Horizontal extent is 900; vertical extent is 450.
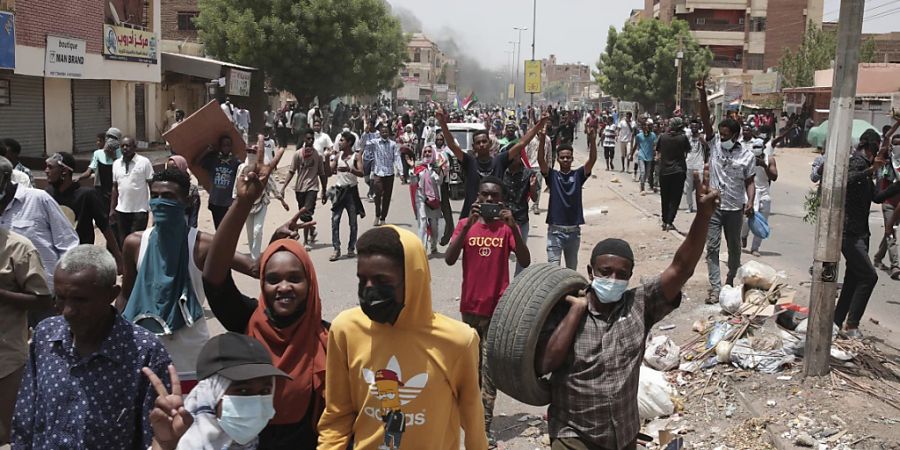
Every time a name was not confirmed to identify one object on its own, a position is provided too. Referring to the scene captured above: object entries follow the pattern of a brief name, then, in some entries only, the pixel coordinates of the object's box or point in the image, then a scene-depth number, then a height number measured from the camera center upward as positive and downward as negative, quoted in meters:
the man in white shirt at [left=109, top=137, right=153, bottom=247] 9.60 -1.02
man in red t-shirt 5.62 -0.93
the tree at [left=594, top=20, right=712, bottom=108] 60.75 +3.62
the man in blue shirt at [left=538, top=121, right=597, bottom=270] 8.20 -0.88
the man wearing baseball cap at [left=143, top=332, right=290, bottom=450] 2.64 -0.89
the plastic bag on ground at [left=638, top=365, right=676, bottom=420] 6.14 -1.90
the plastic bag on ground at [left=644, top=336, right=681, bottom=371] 7.07 -1.86
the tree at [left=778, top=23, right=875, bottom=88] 50.84 +3.54
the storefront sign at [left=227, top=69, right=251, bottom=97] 33.97 +0.64
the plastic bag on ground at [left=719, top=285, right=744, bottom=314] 8.03 -1.60
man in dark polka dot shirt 2.89 -0.89
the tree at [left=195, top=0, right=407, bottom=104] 39.16 +2.68
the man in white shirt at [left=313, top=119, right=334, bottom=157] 14.98 -0.67
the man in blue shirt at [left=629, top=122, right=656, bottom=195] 20.58 -0.82
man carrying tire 3.56 -0.91
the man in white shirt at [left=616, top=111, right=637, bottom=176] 27.03 -0.61
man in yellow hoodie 2.89 -0.81
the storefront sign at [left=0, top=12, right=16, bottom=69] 20.36 +1.12
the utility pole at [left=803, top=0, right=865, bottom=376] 6.07 -0.49
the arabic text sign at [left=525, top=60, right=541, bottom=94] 47.03 +1.74
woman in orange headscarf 3.12 -0.82
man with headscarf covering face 4.00 -0.82
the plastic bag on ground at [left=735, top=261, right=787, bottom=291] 8.17 -1.41
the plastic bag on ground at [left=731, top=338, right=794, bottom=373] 6.65 -1.75
